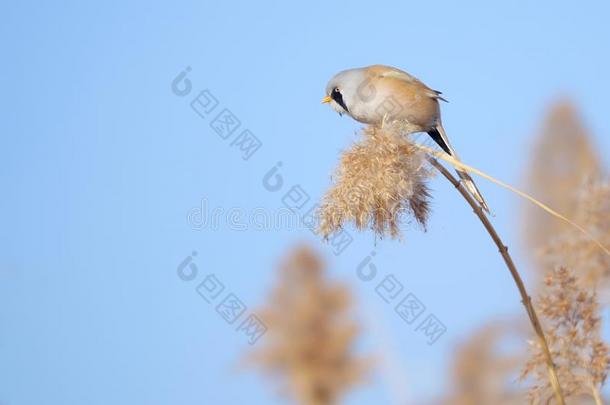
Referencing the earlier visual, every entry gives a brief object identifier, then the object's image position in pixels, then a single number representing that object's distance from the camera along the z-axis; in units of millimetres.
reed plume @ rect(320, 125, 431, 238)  6785
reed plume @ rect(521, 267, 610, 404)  6293
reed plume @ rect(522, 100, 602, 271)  39934
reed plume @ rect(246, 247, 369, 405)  21406
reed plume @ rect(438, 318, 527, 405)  17156
